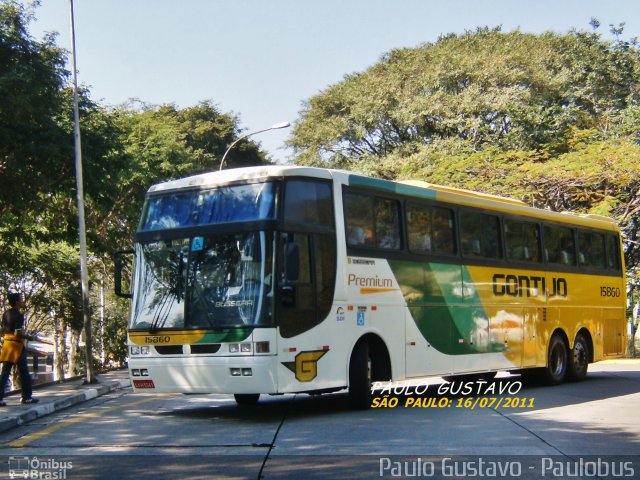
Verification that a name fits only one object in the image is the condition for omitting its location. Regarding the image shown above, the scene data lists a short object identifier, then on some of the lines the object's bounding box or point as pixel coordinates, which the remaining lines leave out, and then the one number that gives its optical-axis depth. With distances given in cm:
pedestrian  1356
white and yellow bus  1163
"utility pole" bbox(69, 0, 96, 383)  1947
